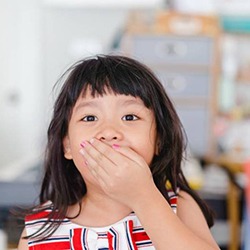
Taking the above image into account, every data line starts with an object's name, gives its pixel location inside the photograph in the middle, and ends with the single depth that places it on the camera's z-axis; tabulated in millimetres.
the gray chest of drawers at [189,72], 2148
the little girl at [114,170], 706
